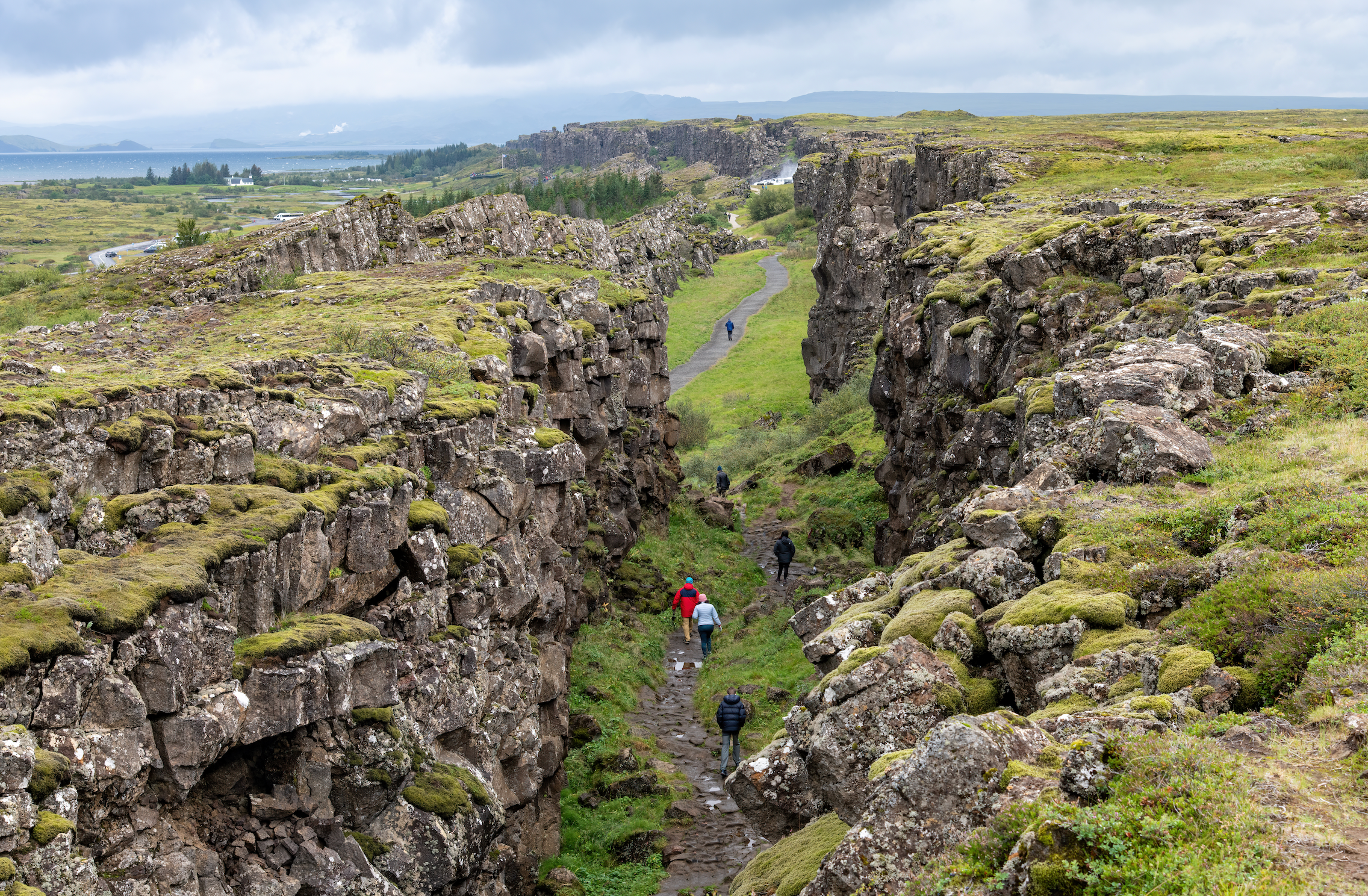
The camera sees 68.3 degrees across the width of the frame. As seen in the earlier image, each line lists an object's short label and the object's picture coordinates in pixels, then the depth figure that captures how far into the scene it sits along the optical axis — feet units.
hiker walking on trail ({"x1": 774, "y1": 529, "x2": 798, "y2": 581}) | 162.20
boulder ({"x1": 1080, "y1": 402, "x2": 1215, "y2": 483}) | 65.16
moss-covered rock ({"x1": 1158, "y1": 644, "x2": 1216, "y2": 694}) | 42.04
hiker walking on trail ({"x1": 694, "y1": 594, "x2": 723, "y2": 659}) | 132.46
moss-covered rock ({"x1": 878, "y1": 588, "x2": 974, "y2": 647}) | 56.08
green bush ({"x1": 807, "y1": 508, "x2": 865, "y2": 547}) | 174.09
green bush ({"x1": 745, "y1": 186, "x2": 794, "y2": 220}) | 614.75
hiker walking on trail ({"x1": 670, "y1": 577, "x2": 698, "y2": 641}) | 142.72
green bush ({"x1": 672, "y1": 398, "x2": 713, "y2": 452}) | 275.39
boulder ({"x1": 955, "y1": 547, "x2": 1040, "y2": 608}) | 58.00
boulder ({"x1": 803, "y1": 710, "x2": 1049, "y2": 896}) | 37.58
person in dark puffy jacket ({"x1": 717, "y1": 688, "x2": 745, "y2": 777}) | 97.55
